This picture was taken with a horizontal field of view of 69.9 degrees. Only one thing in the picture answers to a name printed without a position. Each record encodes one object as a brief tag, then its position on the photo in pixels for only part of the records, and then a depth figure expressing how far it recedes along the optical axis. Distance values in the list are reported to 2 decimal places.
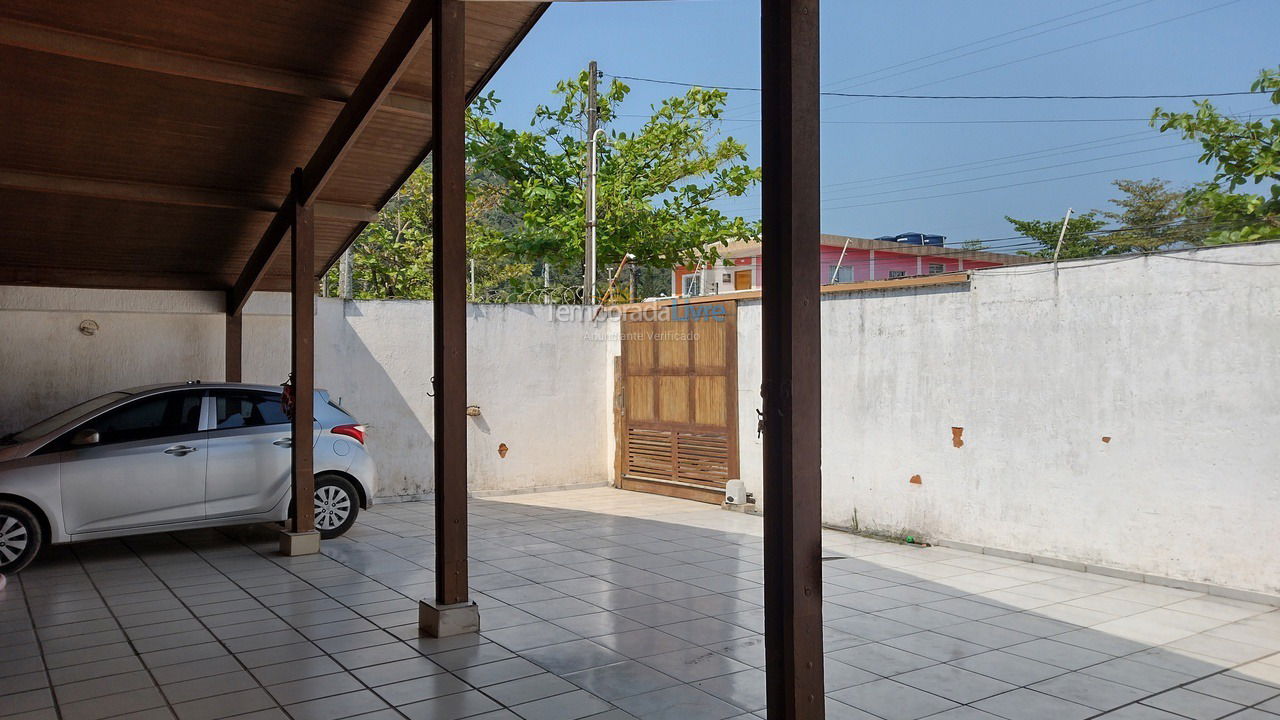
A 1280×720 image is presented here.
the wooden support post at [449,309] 5.11
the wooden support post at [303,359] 7.41
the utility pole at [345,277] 19.02
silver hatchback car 6.79
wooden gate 9.90
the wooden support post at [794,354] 2.79
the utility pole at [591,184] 15.27
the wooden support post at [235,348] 9.32
